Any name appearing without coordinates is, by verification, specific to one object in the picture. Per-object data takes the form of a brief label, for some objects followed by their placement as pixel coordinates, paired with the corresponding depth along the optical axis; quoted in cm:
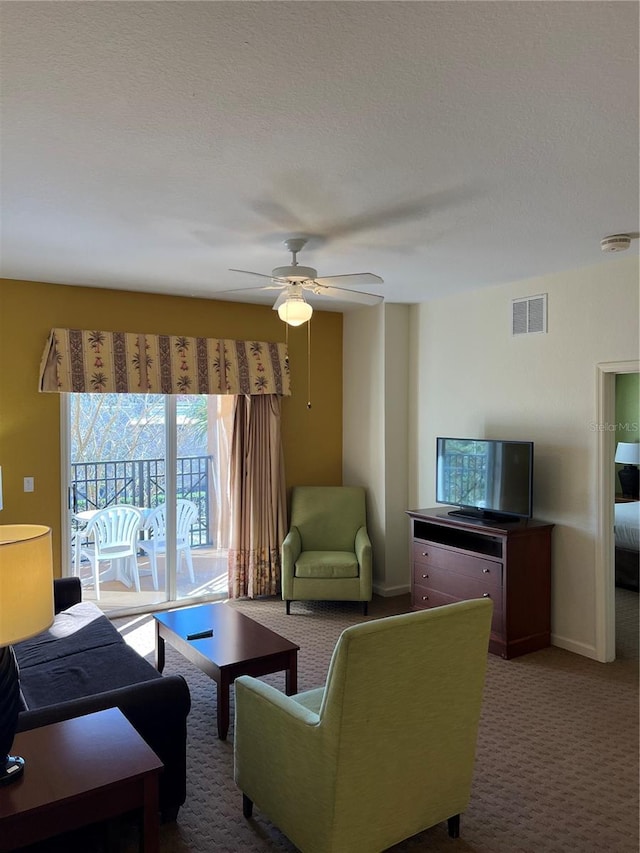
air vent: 430
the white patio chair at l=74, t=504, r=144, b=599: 476
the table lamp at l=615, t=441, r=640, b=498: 648
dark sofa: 226
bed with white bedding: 546
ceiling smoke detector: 328
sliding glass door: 473
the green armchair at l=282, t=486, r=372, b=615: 486
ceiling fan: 312
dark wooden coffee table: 306
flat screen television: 420
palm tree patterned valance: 446
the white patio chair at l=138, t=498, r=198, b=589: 506
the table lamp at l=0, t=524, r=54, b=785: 166
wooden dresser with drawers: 403
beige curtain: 527
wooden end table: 166
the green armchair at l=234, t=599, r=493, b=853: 189
